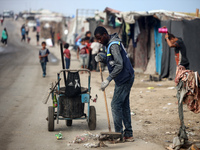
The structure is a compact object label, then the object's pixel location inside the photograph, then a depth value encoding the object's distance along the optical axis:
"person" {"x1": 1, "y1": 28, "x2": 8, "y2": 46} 32.76
